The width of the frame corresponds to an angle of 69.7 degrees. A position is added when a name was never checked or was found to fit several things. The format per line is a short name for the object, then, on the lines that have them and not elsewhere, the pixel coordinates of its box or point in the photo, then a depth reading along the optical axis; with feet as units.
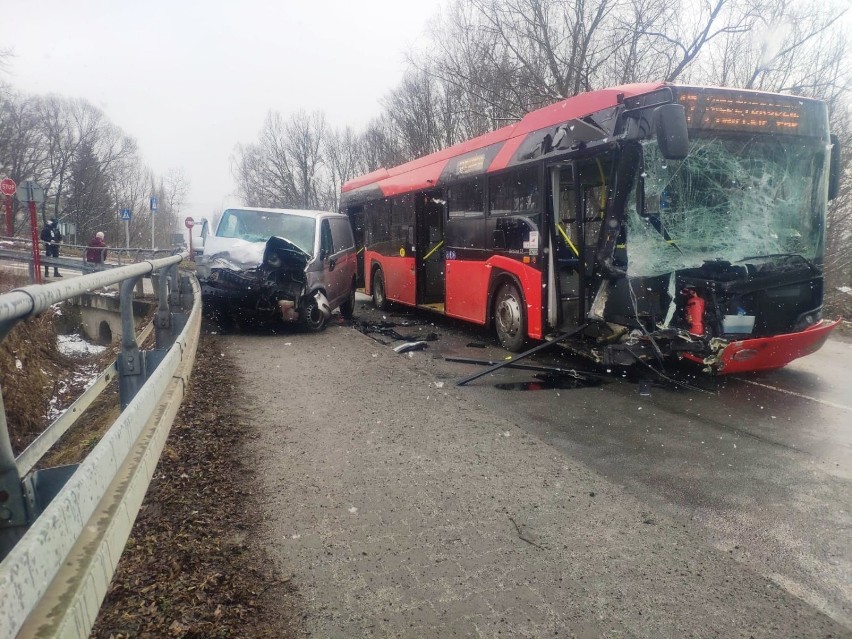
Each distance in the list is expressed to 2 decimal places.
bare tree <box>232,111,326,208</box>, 209.26
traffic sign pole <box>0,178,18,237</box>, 60.75
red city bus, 20.85
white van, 31.96
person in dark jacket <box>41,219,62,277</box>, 76.59
